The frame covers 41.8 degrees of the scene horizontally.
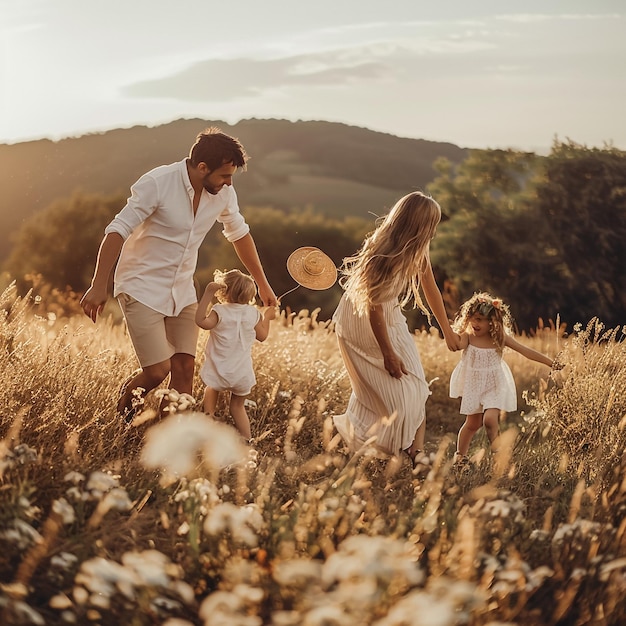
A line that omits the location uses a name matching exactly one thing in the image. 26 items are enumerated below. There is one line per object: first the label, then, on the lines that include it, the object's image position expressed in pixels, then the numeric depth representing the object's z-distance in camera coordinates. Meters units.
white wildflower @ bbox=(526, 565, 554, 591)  2.58
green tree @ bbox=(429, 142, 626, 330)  20.28
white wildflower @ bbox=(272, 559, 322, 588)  2.59
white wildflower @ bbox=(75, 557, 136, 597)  2.45
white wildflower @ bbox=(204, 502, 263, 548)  2.97
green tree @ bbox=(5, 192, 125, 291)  27.97
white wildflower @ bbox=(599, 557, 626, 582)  2.64
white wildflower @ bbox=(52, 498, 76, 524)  2.80
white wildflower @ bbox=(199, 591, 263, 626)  2.28
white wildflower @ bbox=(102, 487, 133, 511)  2.95
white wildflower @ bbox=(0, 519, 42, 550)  2.83
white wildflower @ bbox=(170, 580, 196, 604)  2.47
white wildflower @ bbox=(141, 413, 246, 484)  4.20
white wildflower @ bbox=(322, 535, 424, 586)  2.46
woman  5.09
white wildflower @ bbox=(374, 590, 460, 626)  2.14
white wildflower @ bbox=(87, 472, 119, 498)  3.11
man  4.87
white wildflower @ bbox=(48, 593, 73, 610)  2.35
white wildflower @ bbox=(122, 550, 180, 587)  2.48
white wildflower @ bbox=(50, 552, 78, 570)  2.75
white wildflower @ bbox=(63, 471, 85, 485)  3.18
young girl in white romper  5.79
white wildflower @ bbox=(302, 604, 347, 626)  2.24
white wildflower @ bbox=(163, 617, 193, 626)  2.18
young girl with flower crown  6.10
